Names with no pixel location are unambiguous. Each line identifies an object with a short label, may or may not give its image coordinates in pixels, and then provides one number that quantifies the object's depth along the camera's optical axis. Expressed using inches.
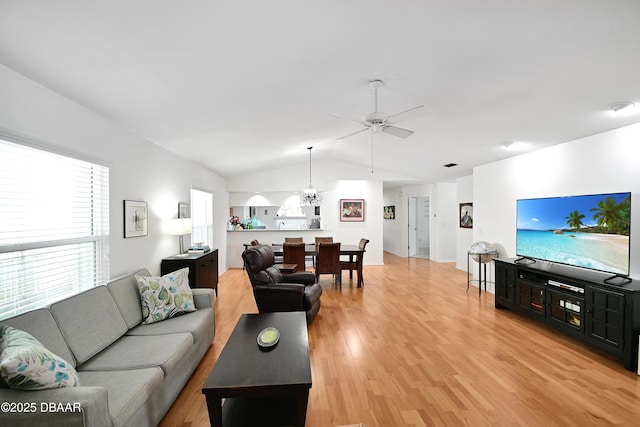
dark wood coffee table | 70.7
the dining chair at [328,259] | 228.5
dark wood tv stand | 111.9
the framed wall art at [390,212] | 426.9
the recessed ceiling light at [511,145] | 179.2
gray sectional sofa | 55.1
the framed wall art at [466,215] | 292.5
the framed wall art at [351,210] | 334.3
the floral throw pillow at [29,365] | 55.9
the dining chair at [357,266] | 241.9
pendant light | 269.9
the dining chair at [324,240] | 286.0
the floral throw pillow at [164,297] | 115.9
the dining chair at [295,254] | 224.2
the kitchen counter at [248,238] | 323.9
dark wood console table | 169.2
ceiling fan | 116.7
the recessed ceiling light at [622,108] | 117.1
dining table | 235.9
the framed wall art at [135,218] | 135.9
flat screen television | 128.6
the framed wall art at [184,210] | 198.5
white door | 399.5
